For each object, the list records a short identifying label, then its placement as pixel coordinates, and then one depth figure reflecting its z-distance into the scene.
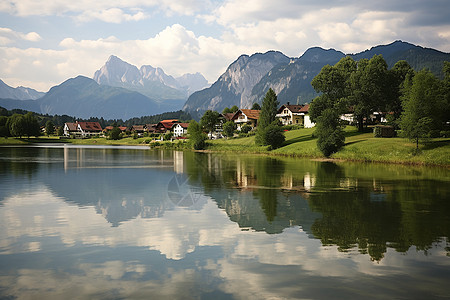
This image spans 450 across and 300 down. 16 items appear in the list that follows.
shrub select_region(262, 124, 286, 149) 105.12
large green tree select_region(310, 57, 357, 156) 107.38
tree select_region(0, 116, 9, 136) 195.99
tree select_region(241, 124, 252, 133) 154.62
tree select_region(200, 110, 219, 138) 167.00
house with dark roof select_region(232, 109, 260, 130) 176.44
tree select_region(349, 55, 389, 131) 98.50
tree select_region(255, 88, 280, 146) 122.76
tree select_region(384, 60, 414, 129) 101.62
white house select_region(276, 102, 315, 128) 159.00
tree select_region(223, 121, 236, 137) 154.75
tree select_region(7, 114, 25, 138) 189.84
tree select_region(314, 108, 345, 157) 82.88
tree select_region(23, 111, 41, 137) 195.26
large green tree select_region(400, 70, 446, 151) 70.88
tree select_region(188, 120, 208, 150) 133.88
